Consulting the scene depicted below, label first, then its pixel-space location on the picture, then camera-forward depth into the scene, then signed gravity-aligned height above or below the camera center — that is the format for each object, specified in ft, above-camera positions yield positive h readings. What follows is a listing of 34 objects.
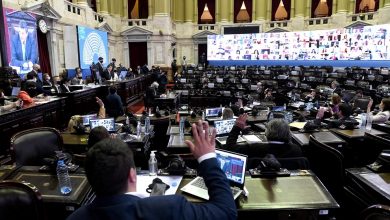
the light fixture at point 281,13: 68.28 +12.31
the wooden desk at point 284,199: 7.09 -3.15
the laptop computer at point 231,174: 7.68 -2.66
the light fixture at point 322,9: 64.54 +12.46
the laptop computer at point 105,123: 15.29 -2.69
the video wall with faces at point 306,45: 44.76 +4.06
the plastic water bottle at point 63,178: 8.02 -3.07
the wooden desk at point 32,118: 17.58 -3.21
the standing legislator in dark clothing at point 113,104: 22.36 -2.56
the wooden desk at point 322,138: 12.94 -3.06
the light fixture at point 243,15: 71.46 +12.42
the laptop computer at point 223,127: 14.63 -2.80
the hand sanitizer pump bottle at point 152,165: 9.20 -2.92
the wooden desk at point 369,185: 7.63 -3.06
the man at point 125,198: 4.29 -1.87
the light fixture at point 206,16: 73.10 +12.44
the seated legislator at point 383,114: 16.22 -2.44
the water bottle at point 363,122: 15.65 -2.73
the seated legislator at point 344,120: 15.40 -2.65
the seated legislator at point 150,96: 29.60 -2.64
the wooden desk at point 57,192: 7.57 -3.18
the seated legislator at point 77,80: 31.60 -1.15
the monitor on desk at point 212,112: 19.70 -2.78
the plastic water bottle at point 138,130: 14.67 -3.03
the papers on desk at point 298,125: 16.06 -2.99
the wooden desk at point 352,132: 13.83 -3.02
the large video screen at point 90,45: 42.96 +3.58
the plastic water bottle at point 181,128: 14.52 -2.85
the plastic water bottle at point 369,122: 15.33 -2.69
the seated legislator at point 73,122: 15.60 -2.75
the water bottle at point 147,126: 15.80 -2.95
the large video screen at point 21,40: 28.71 +2.93
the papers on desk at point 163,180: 8.05 -3.12
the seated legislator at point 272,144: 10.39 -2.60
